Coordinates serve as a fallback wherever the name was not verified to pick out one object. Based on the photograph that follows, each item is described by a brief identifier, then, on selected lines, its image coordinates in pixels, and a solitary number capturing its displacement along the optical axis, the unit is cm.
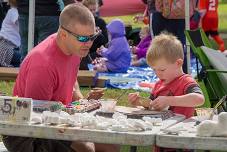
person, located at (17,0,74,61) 1265
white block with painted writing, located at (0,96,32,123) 473
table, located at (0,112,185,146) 443
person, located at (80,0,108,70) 1426
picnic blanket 1260
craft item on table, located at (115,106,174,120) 524
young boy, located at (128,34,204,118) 566
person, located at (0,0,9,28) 1671
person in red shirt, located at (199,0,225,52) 1815
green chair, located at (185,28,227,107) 825
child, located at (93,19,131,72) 1360
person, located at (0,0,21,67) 1468
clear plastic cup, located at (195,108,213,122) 519
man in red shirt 548
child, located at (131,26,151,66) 1515
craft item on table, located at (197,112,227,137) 442
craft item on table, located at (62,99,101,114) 529
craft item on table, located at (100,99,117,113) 539
